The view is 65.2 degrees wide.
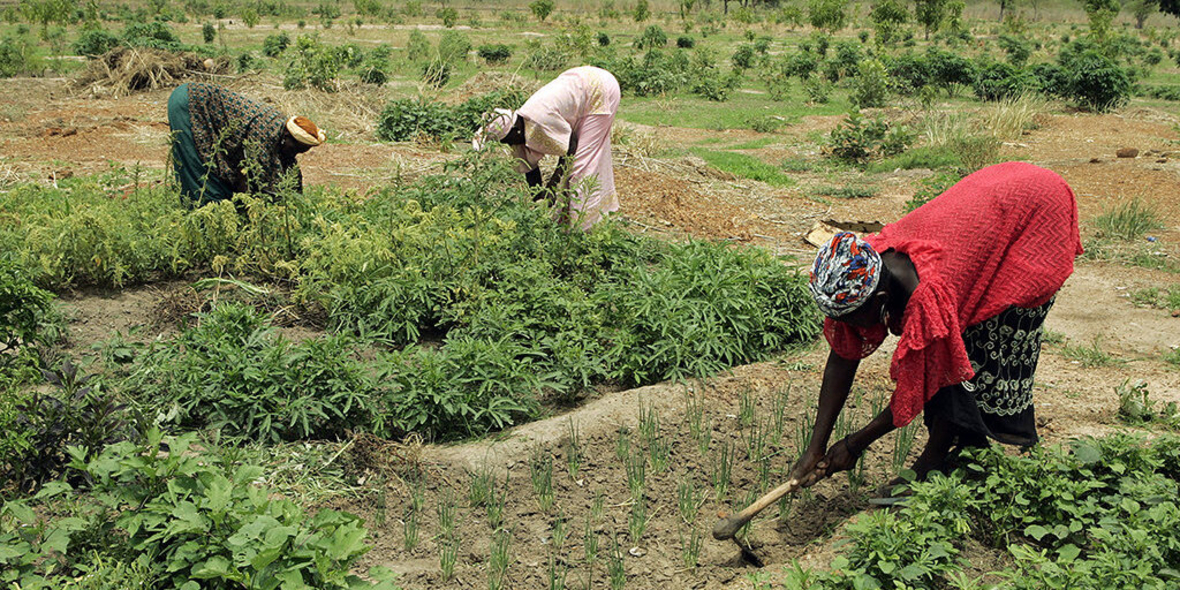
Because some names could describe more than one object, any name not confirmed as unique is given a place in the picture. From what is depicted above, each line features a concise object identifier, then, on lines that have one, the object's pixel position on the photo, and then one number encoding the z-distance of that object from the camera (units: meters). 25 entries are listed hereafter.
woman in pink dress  5.52
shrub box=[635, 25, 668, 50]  27.66
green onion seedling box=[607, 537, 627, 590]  3.18
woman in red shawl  2.73
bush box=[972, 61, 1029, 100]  16.35
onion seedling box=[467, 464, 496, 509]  3.57
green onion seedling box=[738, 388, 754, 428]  4.18
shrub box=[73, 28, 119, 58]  19.91
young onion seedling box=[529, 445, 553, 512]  3.63
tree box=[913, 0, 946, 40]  30.47
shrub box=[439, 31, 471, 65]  18.96
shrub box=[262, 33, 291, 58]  20.59
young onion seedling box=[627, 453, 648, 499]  3.69
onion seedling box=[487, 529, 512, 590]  3.13
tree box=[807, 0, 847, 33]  29.98
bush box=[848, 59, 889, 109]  15.57
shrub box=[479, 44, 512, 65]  23.38
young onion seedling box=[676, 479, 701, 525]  3.60
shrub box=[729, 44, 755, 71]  22.58
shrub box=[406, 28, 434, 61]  22.66
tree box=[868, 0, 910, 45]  30.78
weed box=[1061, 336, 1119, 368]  4.72
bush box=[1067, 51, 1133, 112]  15.15
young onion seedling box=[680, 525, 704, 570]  3.32
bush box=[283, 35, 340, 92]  13.38
